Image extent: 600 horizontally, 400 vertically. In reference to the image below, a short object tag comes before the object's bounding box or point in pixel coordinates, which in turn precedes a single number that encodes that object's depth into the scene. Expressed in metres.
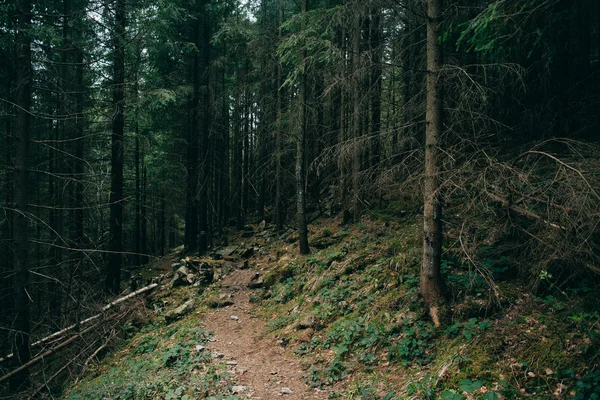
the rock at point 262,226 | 18.53
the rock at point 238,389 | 5.63
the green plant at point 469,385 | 3.72
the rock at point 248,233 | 18.41
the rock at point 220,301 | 10.27
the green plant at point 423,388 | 4.04
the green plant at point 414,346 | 4.92
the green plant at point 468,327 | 4.58
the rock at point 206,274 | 12.10
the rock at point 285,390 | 5.44
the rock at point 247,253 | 14.33
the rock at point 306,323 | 7.23
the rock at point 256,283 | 11.22
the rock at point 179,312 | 9.91
